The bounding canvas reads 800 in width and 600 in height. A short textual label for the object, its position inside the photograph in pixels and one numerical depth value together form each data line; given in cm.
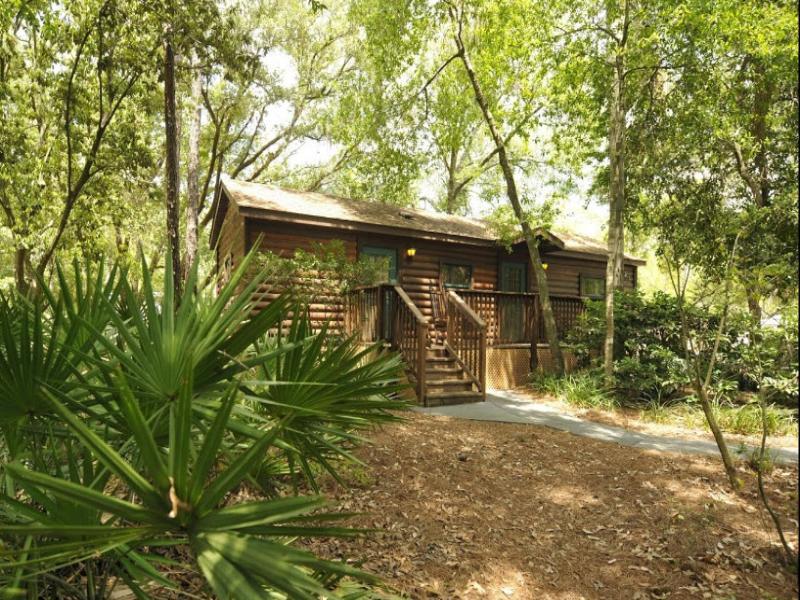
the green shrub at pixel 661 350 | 773
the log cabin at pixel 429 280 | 899
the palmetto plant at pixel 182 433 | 109
